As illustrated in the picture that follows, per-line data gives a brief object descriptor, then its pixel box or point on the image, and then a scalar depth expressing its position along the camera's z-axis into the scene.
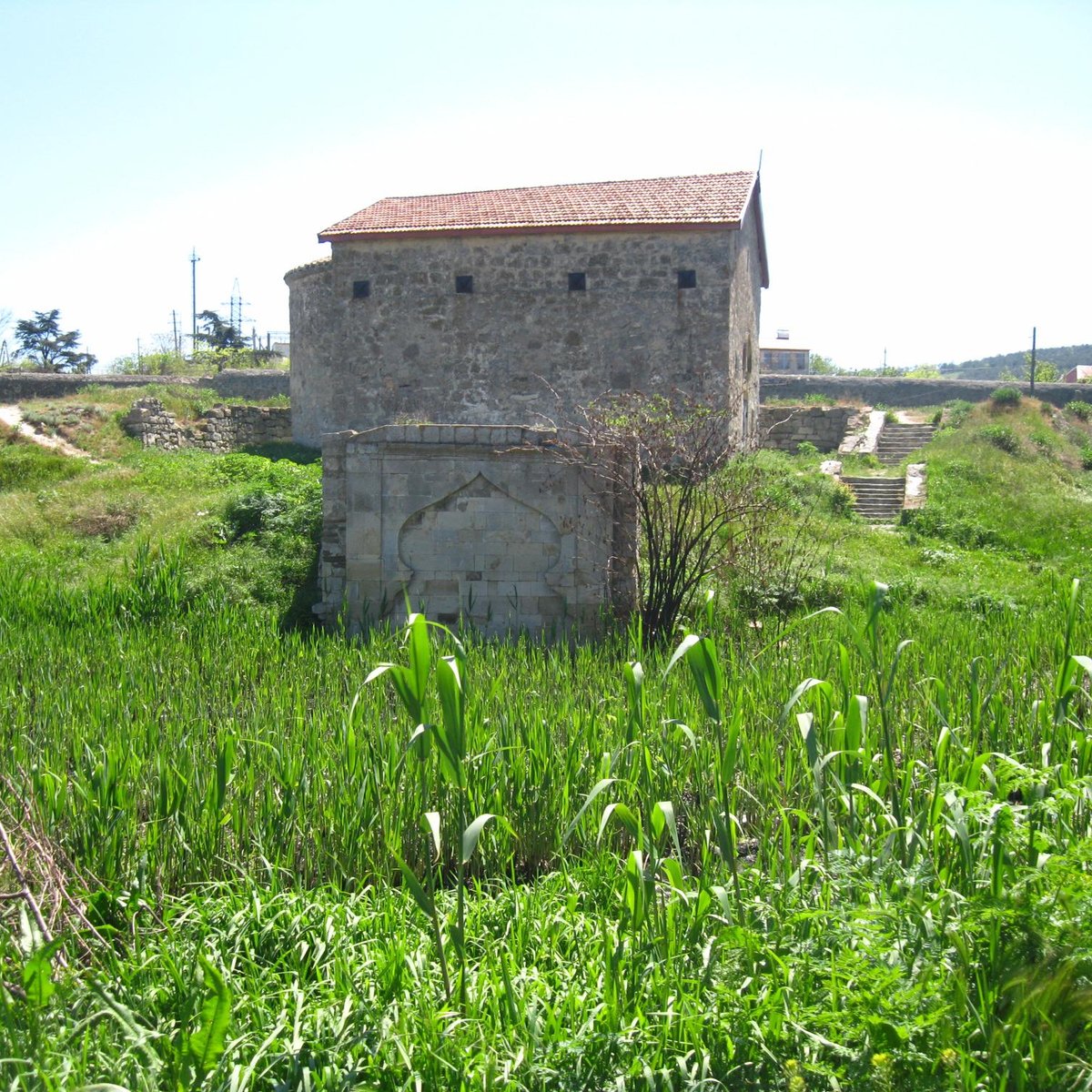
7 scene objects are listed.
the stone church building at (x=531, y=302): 18.03
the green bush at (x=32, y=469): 16.97
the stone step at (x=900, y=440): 21.77
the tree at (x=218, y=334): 47.81
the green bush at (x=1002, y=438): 19.94
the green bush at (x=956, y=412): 23.74
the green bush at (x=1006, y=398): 23.09
